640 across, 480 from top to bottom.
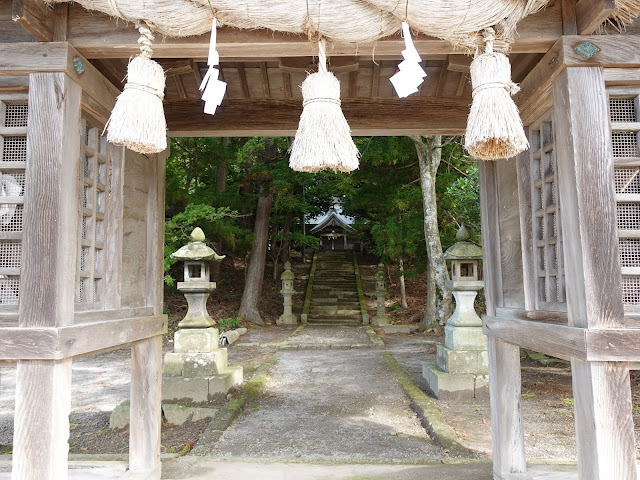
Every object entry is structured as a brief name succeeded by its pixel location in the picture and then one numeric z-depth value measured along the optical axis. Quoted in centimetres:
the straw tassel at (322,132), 204
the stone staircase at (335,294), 1554
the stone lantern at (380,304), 1451
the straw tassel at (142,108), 211
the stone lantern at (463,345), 648
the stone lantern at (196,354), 624
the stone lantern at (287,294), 1506
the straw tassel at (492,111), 206
